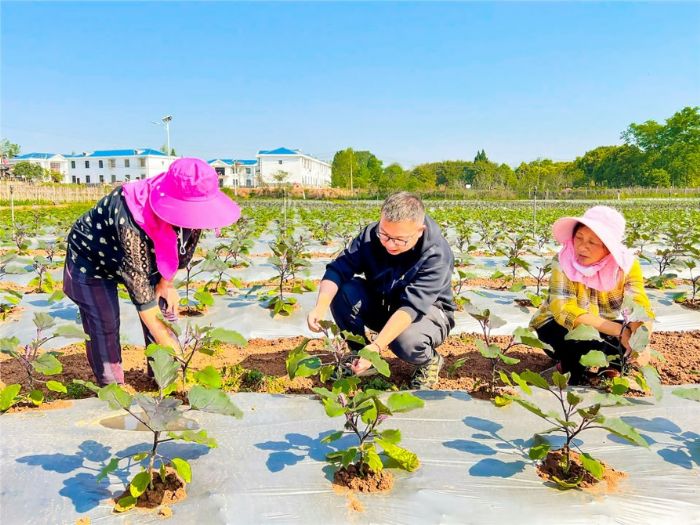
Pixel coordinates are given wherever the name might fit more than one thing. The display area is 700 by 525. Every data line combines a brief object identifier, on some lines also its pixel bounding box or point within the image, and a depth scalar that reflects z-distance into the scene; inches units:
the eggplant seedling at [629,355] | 72.0
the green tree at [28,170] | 1965.4
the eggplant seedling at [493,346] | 77.3
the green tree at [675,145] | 1897.1
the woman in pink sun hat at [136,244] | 79.5
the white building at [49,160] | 2556.6
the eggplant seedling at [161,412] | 56.2
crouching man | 85.7
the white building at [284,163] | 2593.5
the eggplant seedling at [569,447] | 60.5
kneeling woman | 92.5
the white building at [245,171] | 2687.0
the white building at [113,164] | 2413.9
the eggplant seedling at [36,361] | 75.0
